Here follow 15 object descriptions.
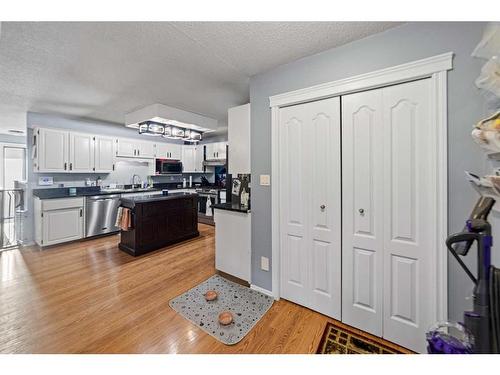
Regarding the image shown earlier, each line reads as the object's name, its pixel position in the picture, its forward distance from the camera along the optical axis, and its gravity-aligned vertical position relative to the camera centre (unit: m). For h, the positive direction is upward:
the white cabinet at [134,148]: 4.90 +0.92
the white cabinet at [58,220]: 3.62 -0.63
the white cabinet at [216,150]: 5.96 +1.03
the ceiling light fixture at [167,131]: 3.61 +1.02
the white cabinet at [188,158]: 6.36 +0.84
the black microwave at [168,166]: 5.72 +0.54
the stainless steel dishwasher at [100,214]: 4.11 -0.58
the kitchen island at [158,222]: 3.34 -0.64
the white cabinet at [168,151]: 5.75 +1.00
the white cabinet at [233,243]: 2.45 -0.71
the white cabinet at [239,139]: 2.43 +0.56
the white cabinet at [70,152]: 3.76 +0.67
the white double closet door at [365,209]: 1.49 -0.20
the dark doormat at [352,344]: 1.52 -1.20
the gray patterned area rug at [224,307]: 1.72 -1.19
